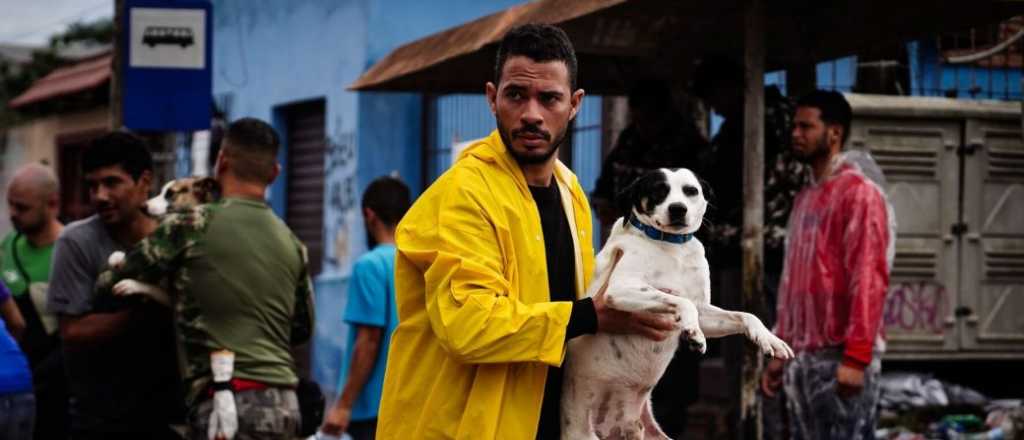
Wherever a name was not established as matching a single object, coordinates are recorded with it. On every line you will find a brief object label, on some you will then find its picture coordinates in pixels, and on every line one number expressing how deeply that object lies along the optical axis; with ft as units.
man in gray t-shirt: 19.71
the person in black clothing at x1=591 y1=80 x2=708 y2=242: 29.30
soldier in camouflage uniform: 19.42
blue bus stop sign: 31.73
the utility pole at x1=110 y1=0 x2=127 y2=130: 34.09
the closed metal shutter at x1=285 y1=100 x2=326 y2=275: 61.11
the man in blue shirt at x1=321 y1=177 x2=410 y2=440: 25.18
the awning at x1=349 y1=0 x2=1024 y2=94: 25.63
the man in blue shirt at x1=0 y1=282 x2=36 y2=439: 18.93
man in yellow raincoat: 12.71
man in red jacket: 23.34
